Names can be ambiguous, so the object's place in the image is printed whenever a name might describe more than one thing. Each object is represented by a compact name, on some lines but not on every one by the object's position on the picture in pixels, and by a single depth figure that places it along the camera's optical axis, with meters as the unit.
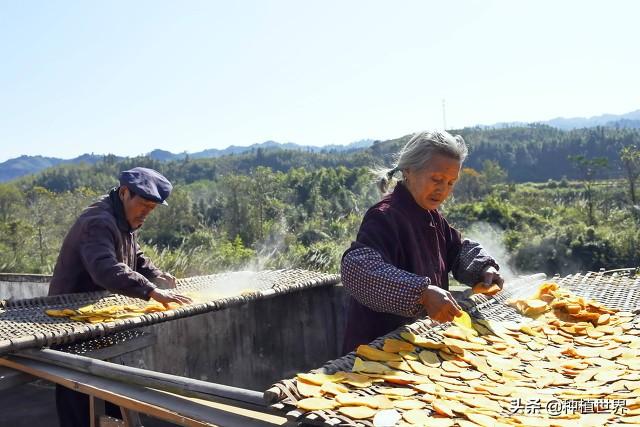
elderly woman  1.70
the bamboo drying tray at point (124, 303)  2.15
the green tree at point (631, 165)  24.88
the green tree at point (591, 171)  21.58
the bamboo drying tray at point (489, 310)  1.16
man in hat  2.66
